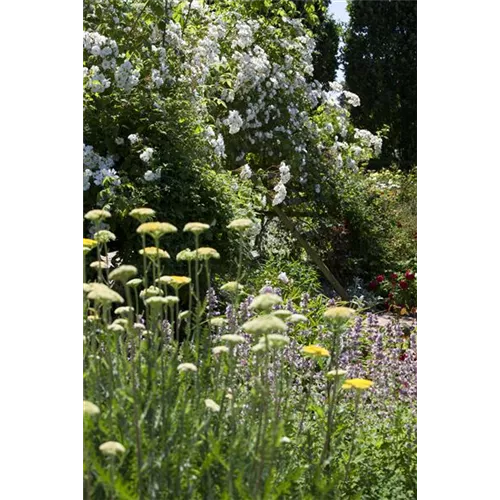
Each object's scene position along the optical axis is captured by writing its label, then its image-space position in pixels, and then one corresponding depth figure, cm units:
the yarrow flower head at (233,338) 151
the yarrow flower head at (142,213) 161
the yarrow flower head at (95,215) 160
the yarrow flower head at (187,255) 177
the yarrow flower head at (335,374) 180
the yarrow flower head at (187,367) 153
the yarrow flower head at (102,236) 170
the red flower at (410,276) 470
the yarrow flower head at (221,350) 170
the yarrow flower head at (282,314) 165
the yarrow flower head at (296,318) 174
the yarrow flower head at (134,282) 174
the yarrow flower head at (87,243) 165
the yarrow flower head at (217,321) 181
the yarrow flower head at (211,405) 152
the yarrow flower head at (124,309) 155
